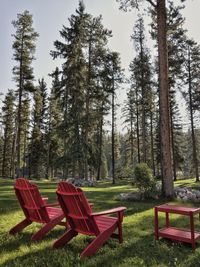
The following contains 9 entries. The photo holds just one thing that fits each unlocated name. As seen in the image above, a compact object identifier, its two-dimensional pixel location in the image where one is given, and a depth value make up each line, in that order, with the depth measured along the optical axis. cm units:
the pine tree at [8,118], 3068
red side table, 386
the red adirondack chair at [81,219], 344
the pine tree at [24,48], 2092
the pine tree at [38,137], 3068
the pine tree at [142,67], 2069
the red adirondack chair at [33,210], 416
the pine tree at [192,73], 2234
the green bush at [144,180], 924
